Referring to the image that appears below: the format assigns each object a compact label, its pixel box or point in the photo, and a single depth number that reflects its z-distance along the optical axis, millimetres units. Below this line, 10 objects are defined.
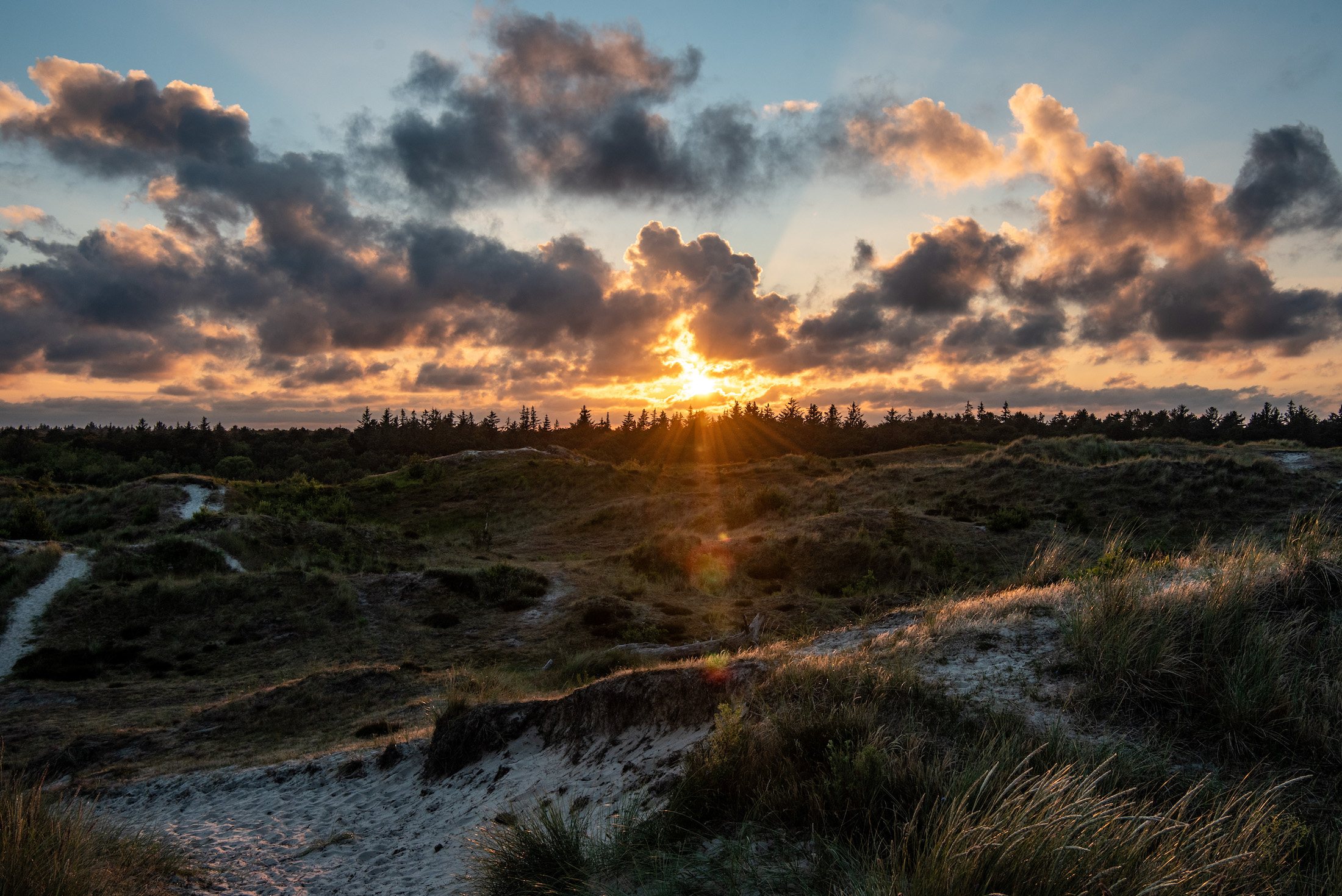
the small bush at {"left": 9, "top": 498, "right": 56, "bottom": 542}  31531
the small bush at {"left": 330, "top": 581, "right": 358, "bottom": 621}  23062
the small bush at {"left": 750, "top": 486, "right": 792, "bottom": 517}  37094
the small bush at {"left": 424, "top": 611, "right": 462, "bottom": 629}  23000
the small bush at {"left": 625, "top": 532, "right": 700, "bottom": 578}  27922
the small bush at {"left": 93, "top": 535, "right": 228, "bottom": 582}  25781
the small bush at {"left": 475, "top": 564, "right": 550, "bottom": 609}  25078
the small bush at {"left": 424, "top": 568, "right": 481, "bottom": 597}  26078
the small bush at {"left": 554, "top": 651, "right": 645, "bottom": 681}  14416
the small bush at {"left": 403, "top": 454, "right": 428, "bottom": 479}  59188
